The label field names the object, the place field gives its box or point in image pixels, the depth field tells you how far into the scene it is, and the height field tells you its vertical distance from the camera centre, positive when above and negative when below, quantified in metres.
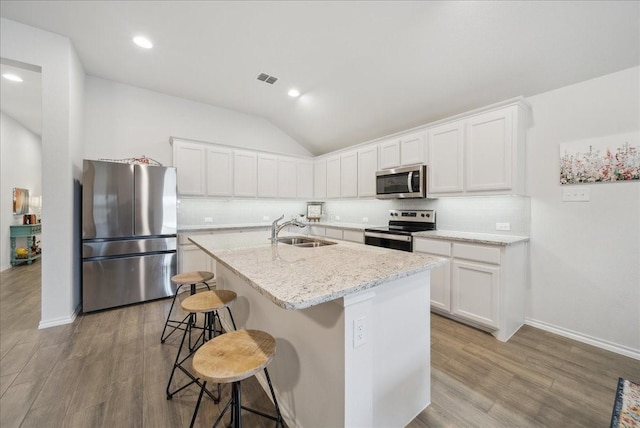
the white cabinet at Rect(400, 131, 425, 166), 3.45 +0.91
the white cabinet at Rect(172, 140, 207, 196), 3.92 +0.75
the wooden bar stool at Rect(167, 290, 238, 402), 1.73 -0.65
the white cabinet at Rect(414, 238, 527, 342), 2.45 -0.75
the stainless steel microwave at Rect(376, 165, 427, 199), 3.39 +0.44
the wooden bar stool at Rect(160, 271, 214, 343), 2.30 -0.61
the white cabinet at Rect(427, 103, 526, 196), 2.64 +0.67
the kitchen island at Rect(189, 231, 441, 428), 1.08 -0.62
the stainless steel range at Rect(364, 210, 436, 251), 3.24 -0.23
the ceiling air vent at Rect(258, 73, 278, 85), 3.56 +1.95
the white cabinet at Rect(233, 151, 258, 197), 4.45 +0.72
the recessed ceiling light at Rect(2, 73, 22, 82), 3.47 +1.93
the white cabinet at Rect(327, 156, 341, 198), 4.88 +0.71
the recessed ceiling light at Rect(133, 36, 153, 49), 2.83 +1.97
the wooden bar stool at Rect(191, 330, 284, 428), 1.04 -0.66
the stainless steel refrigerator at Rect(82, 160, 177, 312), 3.01 -0.25
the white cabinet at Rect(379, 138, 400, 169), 3.78 +0.92
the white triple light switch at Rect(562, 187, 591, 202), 2.44 +0.18
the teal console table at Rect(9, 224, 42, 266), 5.07 -0.49
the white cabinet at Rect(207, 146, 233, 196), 4.19 +0.72
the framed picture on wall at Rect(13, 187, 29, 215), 5.21 +0.28
